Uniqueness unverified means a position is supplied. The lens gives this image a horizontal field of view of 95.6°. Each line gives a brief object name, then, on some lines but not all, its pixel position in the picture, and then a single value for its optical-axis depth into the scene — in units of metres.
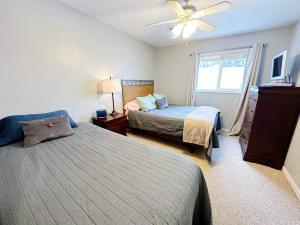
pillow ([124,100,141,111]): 3.29
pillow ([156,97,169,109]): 3.53
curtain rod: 2.94
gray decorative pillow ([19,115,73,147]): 1.52
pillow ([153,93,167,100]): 3.74
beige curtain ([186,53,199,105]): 3.76
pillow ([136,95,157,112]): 3.21
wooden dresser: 1.95
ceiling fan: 1.55
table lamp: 2.53
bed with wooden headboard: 2.58
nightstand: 2.48
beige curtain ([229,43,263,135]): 3.00
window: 3.35
